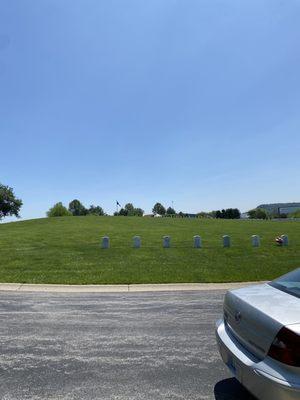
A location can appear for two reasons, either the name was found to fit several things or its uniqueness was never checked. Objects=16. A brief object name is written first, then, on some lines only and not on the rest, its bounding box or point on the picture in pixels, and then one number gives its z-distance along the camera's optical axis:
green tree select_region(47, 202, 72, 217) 111.12
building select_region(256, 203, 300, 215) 184.12
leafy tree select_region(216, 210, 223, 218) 127.26
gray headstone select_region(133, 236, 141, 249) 20.72
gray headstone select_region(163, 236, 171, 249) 20.86
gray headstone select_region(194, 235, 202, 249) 20.91
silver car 3.44
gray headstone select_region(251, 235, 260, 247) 21.77
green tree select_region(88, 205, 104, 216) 156.27
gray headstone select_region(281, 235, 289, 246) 22.52
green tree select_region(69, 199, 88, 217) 156.75
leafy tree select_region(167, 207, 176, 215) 160.50
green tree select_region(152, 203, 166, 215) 163.12
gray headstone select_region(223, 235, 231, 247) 21.35
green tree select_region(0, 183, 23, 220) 92.79
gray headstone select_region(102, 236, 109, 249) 20.44
